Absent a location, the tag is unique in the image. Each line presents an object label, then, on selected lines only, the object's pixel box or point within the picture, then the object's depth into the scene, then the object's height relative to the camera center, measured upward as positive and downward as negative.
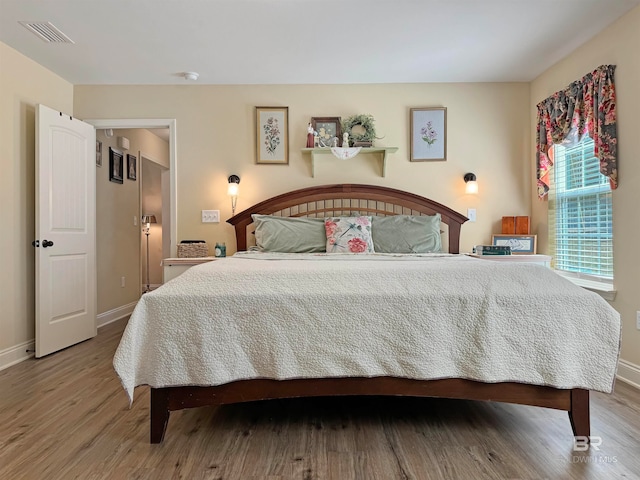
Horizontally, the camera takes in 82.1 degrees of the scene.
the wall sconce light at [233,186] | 3.65 +0.54
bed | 1.62 -0.48
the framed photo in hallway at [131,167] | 4.66 +0.94
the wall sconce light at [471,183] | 3.64 +0.57
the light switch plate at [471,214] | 3.72 +0.26
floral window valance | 2.63 +0.97
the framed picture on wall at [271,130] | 3.72 +1.12
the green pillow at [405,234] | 3.23 +0.05
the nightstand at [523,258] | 3.21 -0.16
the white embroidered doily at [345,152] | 3.50 +0.85
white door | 3.03 +0.08
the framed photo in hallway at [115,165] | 4.22 +0.89
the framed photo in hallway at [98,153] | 3.96 +0.95
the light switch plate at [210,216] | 3.73 +0.25
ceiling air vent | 2.61 +1.54
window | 2.82 +0.21
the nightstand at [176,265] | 3.19 -0.22
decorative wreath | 3.62 +1.13
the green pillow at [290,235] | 3.24 +0.05
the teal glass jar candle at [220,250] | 3.50 -0.10
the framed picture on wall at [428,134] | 3.71 +1.07
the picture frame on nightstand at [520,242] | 3.49 -0.02
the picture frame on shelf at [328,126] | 3.71 +1.16
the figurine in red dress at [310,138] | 3.62 +1.01
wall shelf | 3.55 +0.88
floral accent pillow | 3.11 +0.04
